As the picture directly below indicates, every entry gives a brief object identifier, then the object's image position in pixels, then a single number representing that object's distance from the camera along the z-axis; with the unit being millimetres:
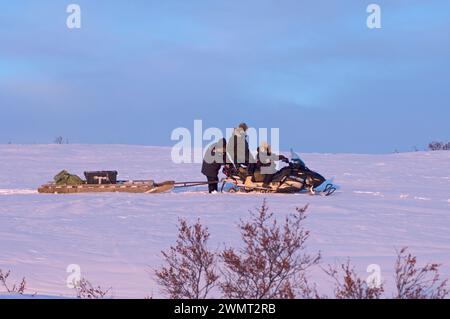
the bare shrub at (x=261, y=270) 14453
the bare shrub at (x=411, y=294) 12922
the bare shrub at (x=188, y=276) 15609
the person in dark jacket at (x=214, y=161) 36719
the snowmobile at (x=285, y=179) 36250
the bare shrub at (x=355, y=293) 12445
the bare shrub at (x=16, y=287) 16133
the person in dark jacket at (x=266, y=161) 35625
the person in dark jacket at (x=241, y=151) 36000
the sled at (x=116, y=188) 37844
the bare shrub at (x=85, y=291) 15416
